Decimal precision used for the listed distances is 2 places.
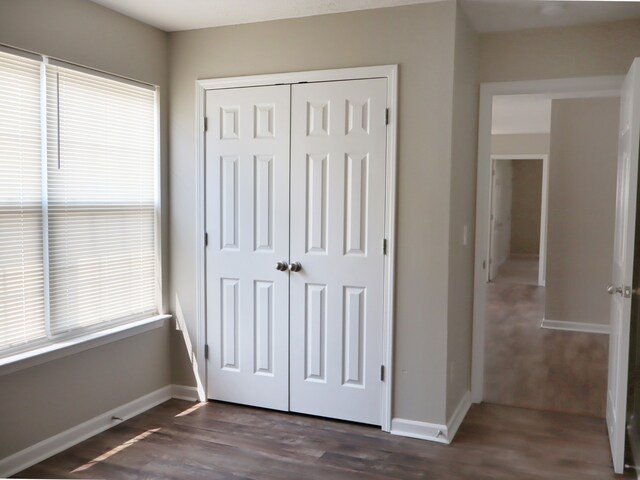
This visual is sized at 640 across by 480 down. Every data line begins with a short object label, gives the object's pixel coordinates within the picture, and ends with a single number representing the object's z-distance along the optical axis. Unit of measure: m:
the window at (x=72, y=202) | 2.83
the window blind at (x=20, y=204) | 2.77
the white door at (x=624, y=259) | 2.77
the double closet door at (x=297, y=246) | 3.38
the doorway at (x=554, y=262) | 3.71
